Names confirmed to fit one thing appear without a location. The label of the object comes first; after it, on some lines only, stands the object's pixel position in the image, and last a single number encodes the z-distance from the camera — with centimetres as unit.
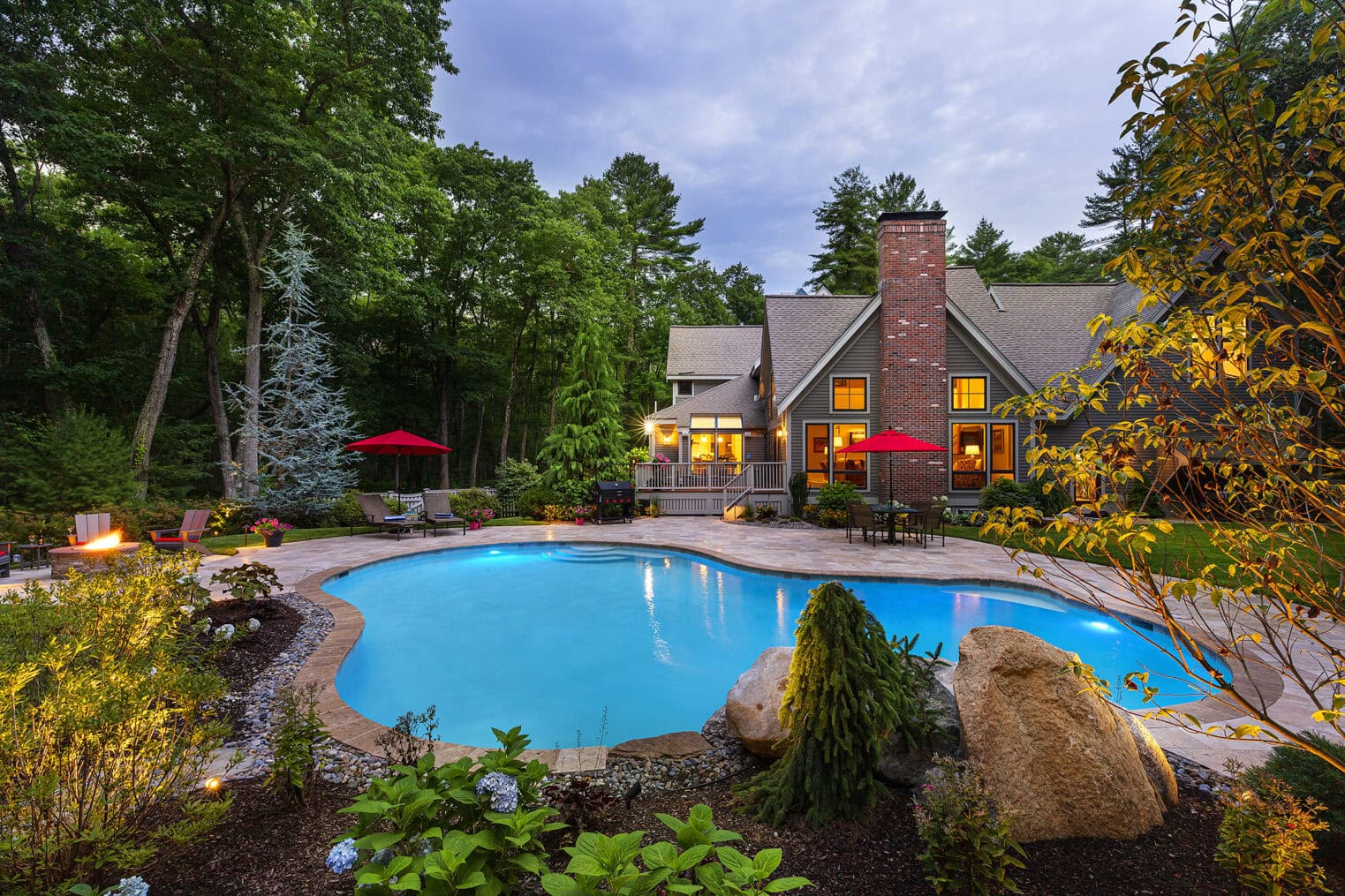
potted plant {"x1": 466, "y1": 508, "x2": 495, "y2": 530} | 1494
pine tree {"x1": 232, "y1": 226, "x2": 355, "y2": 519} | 1477
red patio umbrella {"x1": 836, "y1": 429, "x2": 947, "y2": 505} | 1213
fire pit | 800
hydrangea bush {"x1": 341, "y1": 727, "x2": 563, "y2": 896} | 177
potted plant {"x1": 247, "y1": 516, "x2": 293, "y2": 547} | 1161
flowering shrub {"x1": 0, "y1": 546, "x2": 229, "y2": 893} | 195
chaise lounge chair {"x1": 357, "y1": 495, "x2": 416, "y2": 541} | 1334
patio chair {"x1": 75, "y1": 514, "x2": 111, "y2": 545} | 916
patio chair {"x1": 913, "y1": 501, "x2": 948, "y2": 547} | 1164
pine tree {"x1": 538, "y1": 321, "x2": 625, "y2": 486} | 1745
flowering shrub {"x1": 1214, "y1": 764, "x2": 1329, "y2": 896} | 189
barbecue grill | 1598
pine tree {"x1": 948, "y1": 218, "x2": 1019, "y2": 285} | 3447
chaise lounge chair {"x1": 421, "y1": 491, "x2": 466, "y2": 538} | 1429
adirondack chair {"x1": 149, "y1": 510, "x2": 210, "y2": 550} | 938
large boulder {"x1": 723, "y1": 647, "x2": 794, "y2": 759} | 342
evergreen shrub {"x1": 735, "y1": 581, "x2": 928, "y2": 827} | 271
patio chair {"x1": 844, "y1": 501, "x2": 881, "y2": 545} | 1142
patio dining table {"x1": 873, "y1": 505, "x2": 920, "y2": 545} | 1136
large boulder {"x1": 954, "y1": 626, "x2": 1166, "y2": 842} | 254
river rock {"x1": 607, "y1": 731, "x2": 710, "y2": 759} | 358
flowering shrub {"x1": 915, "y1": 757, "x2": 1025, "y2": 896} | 209
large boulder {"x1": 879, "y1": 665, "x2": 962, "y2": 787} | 288
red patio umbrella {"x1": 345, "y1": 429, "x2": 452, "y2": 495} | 1390
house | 1580
